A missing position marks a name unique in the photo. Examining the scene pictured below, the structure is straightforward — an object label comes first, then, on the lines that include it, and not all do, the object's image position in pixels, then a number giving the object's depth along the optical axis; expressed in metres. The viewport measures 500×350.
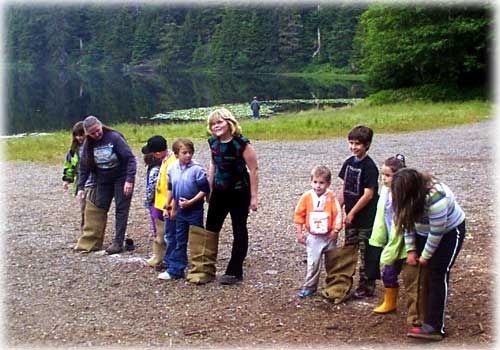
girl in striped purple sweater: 5.09
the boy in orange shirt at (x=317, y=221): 6.24
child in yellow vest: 7.41
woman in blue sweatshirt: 7.95
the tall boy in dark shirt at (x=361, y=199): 6.06
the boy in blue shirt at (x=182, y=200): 6.90
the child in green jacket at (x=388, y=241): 5.61
